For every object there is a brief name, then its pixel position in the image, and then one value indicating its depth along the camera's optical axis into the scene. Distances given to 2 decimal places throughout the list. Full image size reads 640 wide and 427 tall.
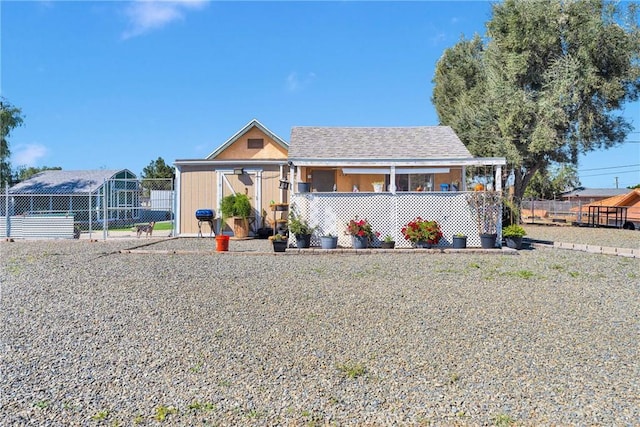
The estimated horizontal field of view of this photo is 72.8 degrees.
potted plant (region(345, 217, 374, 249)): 11.55
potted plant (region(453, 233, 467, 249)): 11.68
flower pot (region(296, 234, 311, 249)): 11.70
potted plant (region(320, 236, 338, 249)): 11.61
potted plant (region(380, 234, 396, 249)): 11.78
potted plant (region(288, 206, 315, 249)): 11.70
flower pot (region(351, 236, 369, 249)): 11.60
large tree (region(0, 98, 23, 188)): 27.92
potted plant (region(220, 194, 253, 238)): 15.13
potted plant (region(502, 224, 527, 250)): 11.90
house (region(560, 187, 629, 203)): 53.30
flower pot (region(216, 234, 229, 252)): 11.34
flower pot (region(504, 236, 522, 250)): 11.91
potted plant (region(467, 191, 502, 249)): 11.83
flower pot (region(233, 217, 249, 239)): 15.39
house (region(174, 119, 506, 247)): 12.17
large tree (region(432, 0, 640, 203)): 20.34
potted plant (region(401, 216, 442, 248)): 11.55
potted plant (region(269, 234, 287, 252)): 11.07
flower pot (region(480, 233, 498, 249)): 11.73
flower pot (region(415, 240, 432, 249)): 11.70
